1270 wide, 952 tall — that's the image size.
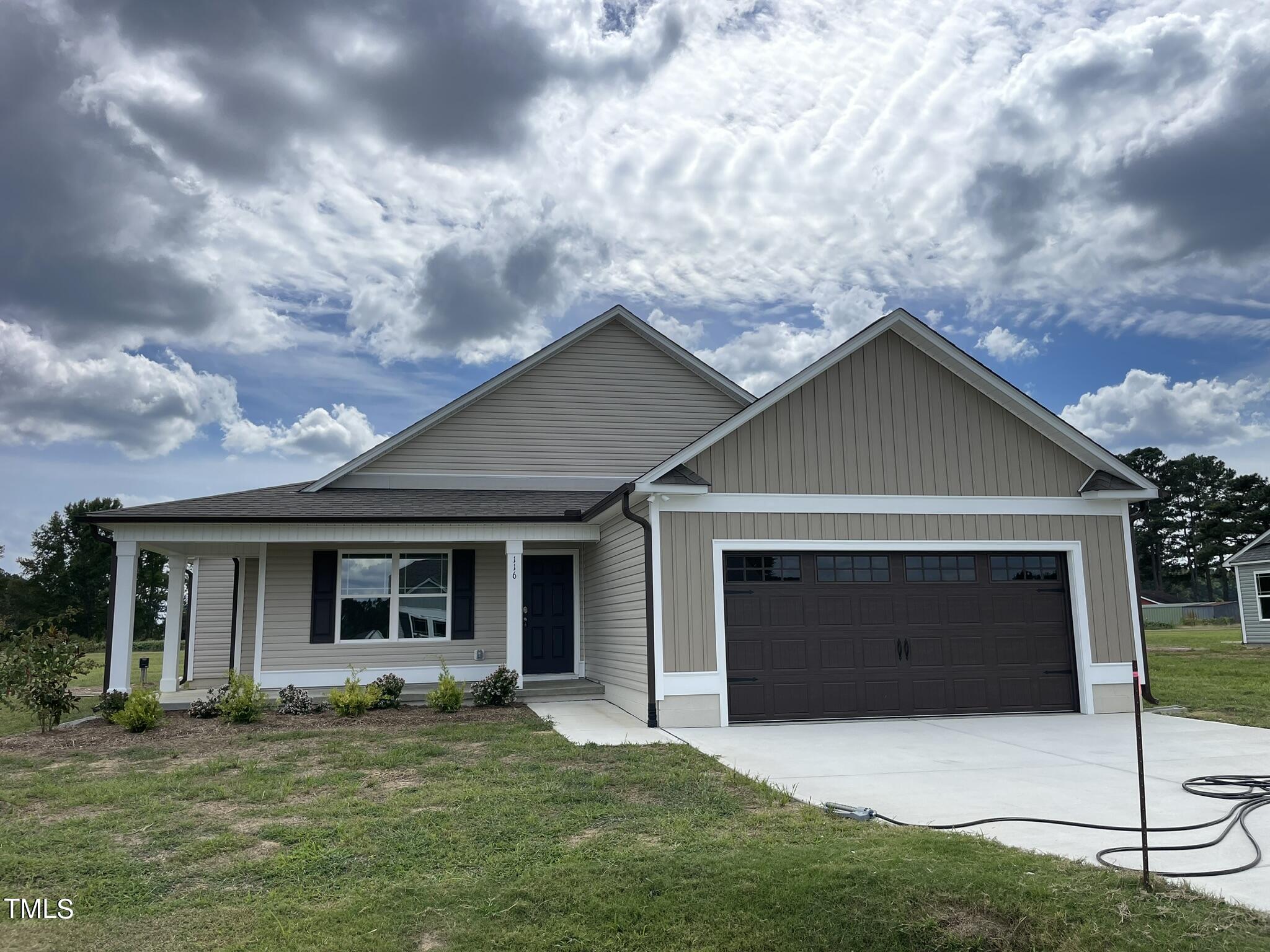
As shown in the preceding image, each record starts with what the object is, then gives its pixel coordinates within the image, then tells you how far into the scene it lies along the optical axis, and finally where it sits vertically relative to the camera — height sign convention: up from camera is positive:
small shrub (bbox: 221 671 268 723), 10.77 -1.13
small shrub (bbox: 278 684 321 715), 11.59 -1.22
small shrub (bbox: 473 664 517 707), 11.95 -1.14
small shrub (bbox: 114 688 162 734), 10.17 -1.17
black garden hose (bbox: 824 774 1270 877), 4.79 -1.39
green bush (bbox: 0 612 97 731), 10.36 -0.68
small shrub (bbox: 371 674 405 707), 12.00 -1.12
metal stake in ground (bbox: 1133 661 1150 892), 4.02 -0.94
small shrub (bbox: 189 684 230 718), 11.31 -1.24
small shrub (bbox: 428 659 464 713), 11.43 -1.16
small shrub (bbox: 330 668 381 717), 11.30 -1.18
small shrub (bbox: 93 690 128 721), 10.95 -1.13
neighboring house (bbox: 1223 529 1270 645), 26.27 +0.24
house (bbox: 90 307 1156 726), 10.80 +0.61
